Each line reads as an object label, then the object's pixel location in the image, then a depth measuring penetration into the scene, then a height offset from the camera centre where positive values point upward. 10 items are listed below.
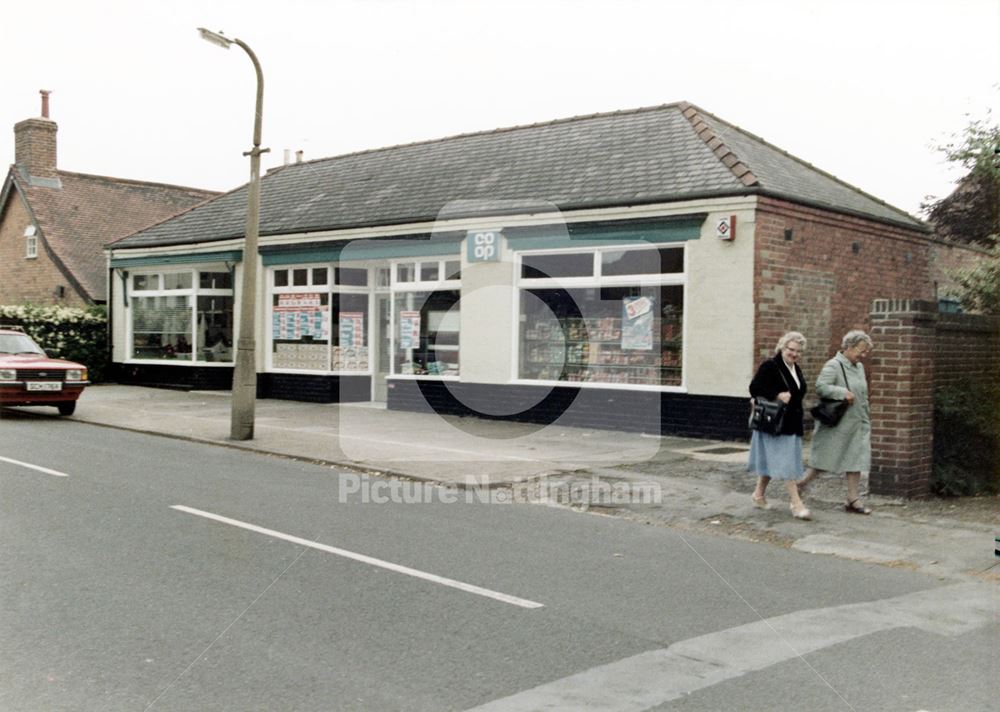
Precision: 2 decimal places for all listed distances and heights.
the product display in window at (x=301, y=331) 20.77 +0.25
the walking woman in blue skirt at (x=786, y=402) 9.44 -0.54
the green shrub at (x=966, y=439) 10.76 -1.03
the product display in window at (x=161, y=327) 24.02 +0.34
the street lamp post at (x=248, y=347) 14.36 -0.09
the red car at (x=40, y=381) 17.09 -0.76
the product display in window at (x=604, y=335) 15.52 +0.18
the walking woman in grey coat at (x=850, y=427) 9.52 -0.78
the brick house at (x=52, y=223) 30.70 +3.99
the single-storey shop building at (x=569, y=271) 14.81 +1.35
